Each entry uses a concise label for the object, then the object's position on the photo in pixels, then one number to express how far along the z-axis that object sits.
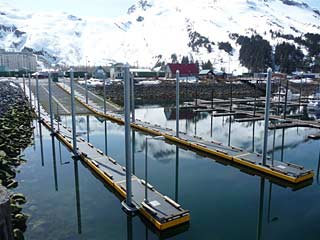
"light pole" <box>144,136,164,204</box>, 12.30
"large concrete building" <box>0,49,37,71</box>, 135.88
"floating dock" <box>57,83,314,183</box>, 15.82
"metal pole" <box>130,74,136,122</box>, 26.69
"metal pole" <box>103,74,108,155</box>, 22.67
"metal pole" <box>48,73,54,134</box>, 24.31
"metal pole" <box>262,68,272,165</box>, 16.33
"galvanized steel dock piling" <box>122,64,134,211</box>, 11.45
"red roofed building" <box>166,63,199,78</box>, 77.76
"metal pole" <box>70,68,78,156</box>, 17.64
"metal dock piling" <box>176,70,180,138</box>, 21.61
